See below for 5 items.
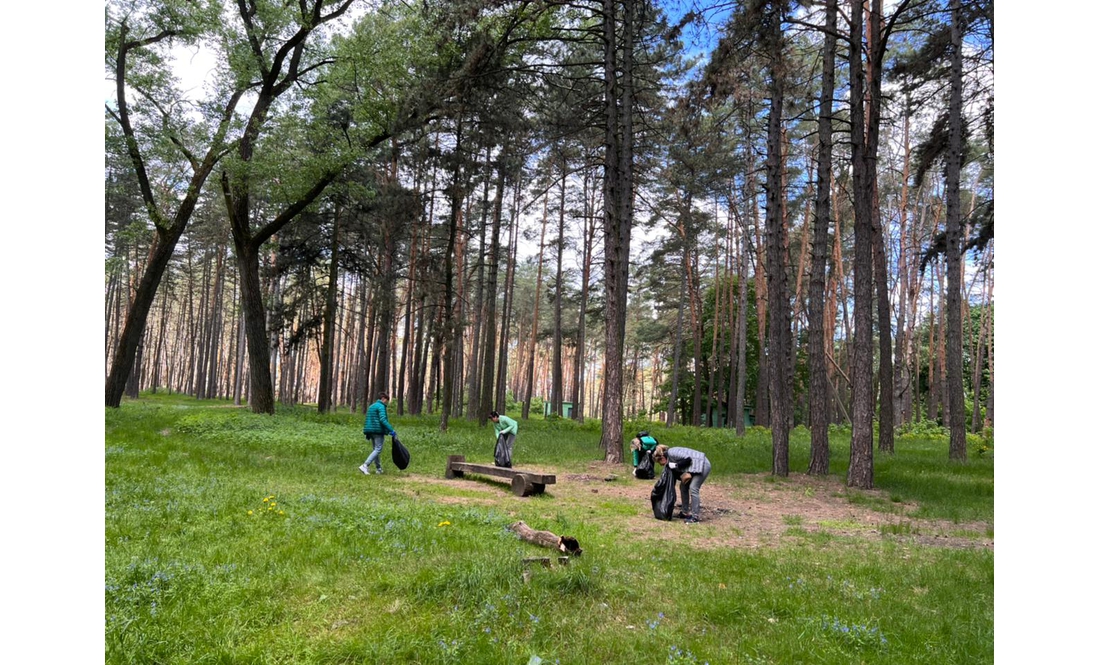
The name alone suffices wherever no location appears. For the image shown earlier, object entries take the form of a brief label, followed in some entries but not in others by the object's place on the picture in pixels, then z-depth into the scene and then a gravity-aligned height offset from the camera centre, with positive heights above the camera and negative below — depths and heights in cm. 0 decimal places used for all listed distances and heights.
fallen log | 539 -168
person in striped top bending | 791 -137
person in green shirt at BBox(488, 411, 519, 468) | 1170 -155
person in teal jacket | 1069 -124
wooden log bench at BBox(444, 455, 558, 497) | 921 -186
